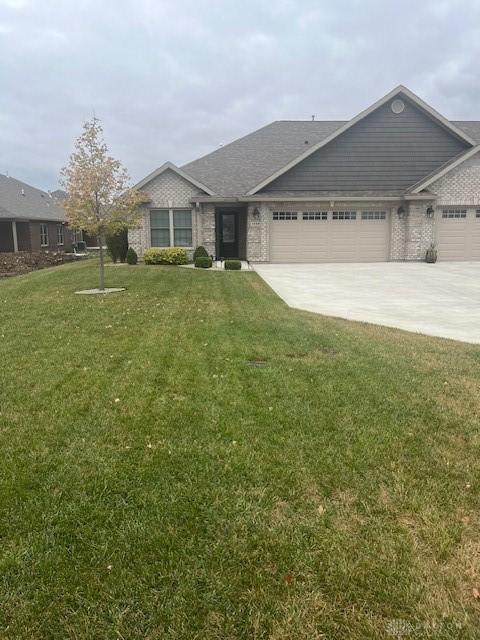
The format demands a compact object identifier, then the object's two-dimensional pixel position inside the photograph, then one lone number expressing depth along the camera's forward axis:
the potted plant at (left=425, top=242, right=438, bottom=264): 20.67
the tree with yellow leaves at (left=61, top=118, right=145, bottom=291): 11.76
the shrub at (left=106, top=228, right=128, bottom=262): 21.22
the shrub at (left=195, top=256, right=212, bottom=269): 18.62
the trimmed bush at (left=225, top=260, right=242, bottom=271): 17.91
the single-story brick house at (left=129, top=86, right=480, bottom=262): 20.72
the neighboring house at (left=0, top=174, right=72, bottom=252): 28.02
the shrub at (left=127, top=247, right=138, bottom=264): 19.83
